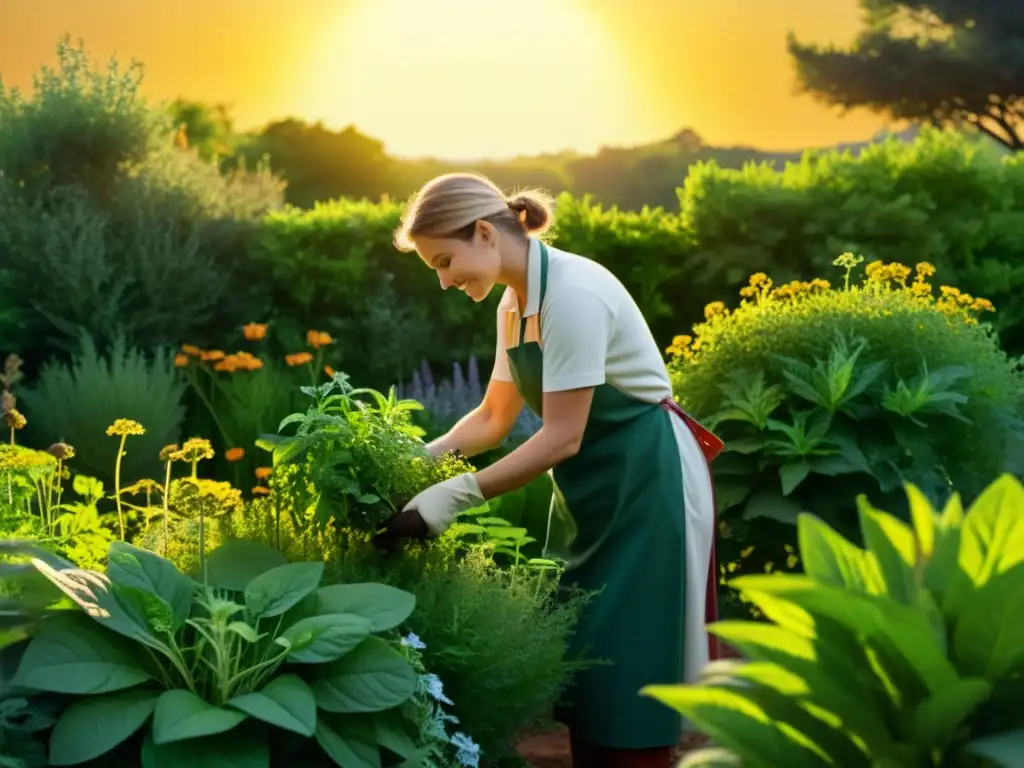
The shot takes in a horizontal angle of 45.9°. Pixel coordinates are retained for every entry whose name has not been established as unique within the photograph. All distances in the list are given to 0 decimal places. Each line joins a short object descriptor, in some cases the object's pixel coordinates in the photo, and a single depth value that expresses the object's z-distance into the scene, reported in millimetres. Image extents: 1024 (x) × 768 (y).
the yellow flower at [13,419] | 4289
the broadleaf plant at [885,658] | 1168
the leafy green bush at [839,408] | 4492
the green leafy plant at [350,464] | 2871
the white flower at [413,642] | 2660
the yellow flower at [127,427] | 3827
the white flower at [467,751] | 2686
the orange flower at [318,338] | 7301
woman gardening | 3020
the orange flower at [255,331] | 7152
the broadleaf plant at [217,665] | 2252
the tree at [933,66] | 23906
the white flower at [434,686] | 2645
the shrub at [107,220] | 8133
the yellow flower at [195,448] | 3402
